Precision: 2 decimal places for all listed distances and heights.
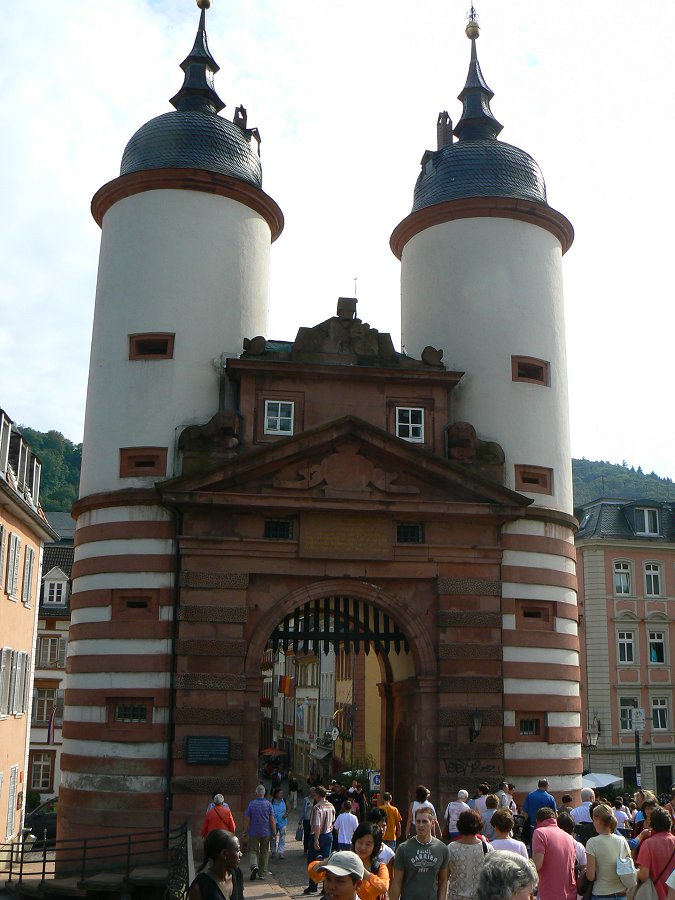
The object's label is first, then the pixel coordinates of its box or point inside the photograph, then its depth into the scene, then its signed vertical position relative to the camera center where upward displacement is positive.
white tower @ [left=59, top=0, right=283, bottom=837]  23.14 +7.48
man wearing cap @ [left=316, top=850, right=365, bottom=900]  6.52 -1.01
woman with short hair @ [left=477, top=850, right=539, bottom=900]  5.86 -0.91
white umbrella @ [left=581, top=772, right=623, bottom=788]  35.36 -2.25
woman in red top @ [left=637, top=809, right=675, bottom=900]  9.98 -1.30
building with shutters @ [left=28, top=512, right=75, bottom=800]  57.31 +1.79
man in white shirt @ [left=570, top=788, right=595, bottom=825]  16.83 -1.60
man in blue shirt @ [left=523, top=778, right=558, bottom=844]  18.40 -1.62
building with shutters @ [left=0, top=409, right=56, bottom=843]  31.55 +3.25
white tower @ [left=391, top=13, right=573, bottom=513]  26.88 +10.84
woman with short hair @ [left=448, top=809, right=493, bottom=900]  9.48 -1.30
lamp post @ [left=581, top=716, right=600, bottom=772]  45.81 -0.65
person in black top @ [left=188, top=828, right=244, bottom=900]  7.09 -1.08
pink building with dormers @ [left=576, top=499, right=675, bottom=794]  46.75 +3.55
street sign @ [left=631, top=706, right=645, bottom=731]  39.75 -0.23
